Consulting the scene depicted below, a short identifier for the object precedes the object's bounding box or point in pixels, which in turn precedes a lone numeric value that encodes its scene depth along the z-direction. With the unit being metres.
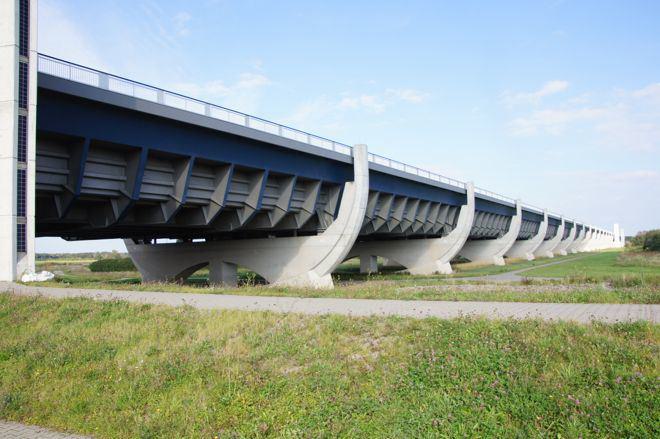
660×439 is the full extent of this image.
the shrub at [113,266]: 75.94
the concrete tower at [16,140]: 14.14
